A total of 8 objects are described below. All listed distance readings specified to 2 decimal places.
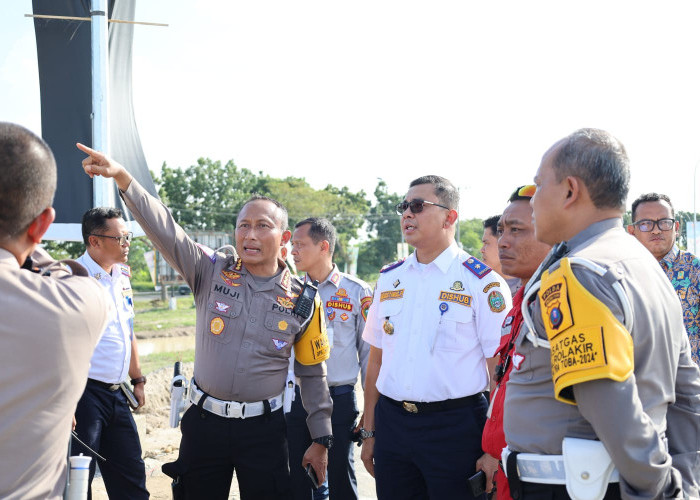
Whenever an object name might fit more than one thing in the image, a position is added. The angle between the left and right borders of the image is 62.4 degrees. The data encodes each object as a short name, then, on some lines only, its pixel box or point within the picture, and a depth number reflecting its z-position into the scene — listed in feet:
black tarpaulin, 17.97
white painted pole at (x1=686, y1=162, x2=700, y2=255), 76.50
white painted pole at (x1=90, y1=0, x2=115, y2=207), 18.15
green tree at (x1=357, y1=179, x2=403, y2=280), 224.33
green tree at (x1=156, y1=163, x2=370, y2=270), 157.17
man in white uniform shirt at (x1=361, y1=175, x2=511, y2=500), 10.64
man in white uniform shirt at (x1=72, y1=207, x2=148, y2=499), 13.44
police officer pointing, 10.81
